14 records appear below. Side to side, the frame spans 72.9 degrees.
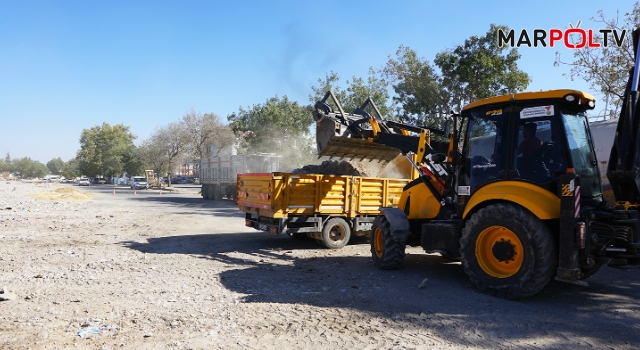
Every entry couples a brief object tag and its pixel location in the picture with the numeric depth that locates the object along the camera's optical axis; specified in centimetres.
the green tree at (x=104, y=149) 7569
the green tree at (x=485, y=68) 1758
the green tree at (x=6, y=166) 14975
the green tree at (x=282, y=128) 3228
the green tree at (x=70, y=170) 11312
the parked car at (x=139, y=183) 4922
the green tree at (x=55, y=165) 18288
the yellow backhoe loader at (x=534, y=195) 516
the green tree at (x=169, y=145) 4688
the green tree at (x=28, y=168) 14650
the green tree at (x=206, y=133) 4450
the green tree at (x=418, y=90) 2006
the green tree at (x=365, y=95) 2661
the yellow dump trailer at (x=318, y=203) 922
